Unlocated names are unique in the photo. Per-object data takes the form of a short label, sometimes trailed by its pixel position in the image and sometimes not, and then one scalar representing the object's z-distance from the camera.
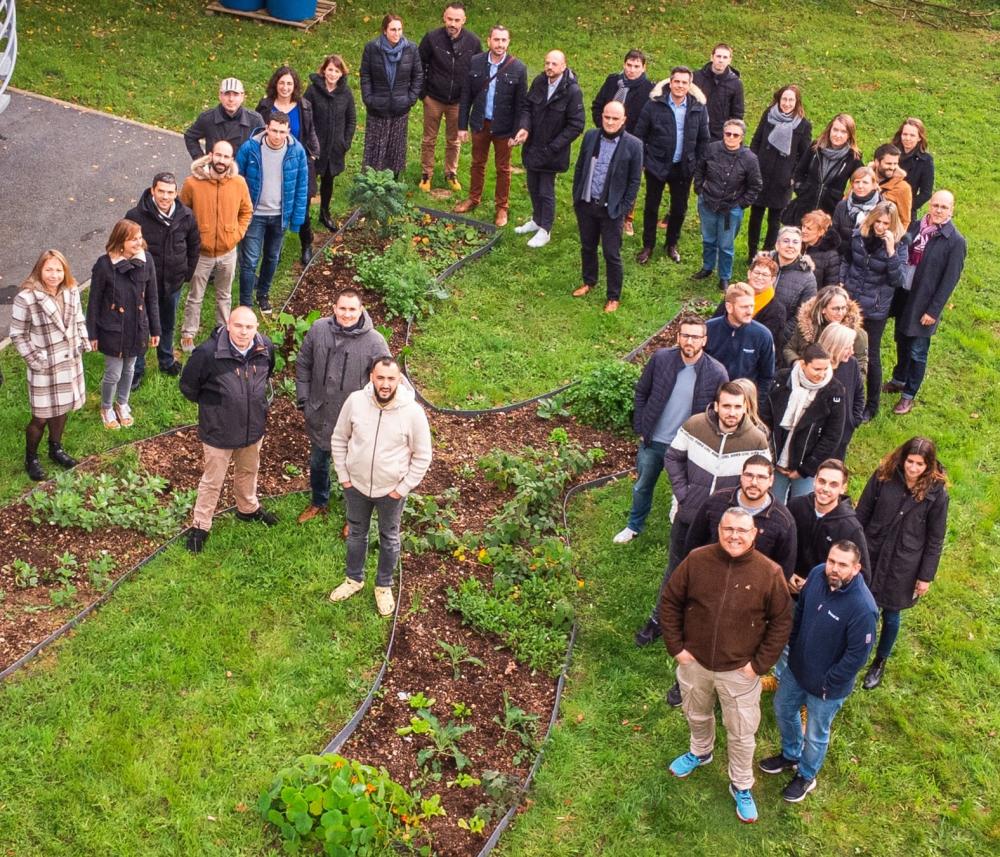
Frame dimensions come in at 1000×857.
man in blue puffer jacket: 10.38
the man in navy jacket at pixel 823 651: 6.36
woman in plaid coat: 8.31
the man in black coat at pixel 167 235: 9.22
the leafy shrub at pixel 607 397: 10.23
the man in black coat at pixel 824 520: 6.95
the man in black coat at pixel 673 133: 11.87
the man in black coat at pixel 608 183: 11.09
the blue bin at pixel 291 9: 16.77
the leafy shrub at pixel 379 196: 12.05
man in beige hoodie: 7.36
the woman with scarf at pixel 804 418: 8.09
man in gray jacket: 8.00
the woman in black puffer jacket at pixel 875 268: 9.88
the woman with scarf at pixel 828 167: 11.45
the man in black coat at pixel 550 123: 12.03
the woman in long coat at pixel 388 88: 12.41
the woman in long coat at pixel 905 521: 7.15
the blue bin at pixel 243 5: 16.97
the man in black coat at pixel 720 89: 12.47
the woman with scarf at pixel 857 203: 10.23
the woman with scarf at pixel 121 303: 8.79
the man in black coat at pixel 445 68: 12.82
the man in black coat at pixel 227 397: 7.91
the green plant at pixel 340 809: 6.29
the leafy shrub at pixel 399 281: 11.30
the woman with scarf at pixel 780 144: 11.90
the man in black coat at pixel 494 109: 12.38
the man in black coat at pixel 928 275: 10.20
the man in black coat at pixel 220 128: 10.64
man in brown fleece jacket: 6.33
